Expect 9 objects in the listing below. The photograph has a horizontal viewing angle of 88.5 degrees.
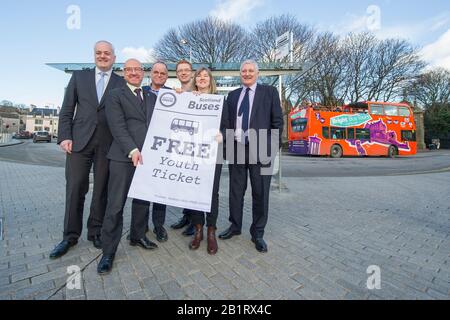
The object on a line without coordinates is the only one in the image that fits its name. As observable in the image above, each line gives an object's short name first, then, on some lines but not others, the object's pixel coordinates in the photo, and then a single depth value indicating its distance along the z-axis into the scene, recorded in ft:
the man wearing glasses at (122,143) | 7.53
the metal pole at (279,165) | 19.31
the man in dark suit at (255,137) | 9.14
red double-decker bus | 56.85
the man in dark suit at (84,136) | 8.43
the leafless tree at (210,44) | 80.69
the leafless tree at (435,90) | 122.46
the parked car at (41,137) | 115.55
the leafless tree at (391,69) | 89.45
